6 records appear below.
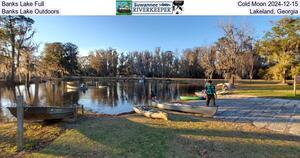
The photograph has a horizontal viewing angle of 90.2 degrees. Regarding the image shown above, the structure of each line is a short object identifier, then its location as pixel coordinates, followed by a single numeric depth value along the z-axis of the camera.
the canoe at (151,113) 7.01
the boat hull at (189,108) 7.74
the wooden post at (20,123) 4.50
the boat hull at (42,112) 5.88
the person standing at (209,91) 8.93
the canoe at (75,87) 26.11
